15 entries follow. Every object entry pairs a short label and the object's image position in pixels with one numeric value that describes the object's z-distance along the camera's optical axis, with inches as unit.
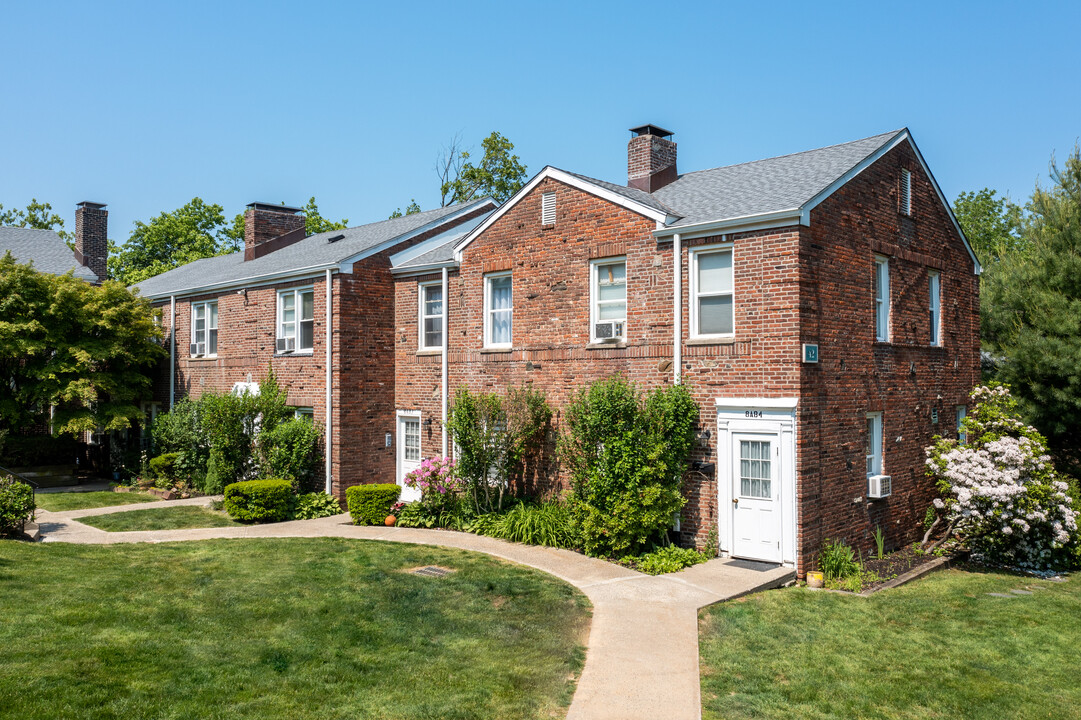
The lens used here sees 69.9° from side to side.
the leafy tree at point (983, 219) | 1763.0
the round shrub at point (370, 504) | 652.1
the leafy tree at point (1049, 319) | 773.9
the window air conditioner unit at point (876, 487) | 546.9
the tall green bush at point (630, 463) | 502.6
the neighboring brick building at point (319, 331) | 722.2
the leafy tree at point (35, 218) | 2091.5
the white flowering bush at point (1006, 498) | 546.3
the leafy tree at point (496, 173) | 1577.3
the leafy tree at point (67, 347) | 824.3
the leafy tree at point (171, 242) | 1868.8
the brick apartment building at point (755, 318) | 495.2
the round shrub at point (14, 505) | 551.5
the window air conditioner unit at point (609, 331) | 574.2
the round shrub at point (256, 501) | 666.8
